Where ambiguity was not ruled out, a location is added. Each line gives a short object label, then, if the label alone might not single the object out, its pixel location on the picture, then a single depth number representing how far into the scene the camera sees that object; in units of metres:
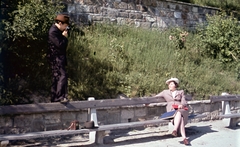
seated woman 6.66
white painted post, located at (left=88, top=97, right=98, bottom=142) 6.17
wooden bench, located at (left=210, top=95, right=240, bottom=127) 7.85
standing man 6.04
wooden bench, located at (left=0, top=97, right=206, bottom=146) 5.29
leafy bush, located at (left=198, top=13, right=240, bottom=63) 11.13
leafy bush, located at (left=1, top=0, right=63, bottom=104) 6.37
